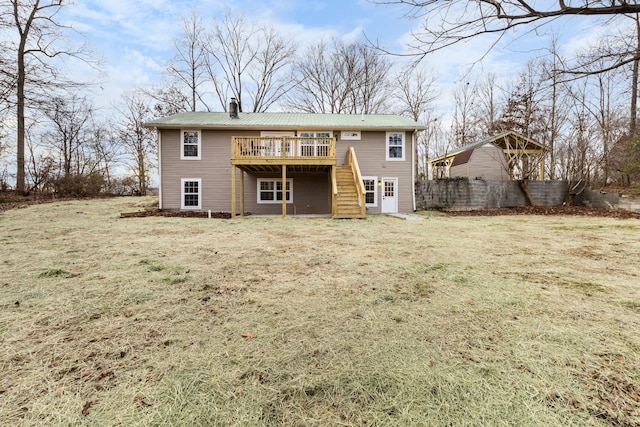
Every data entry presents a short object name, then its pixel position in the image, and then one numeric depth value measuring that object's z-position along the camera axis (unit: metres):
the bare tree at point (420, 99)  22.84
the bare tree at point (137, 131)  23.36
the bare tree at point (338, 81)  23.39
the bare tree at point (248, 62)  22.84
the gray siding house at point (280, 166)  12.84
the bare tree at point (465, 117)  22.98
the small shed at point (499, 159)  14.62
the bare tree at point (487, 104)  22.25
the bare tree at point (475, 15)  2.66
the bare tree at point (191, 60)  21.95
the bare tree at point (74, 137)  20.09
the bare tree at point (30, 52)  13.51
